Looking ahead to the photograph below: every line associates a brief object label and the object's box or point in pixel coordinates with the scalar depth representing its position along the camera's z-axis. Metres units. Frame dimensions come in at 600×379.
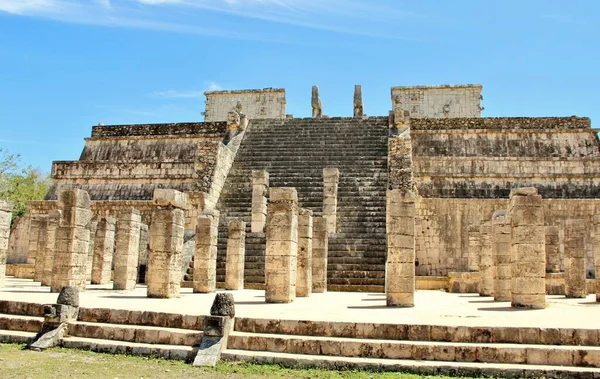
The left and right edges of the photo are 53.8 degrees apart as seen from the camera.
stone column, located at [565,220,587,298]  15.92
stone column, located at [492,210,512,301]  13.66
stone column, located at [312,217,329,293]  16.45
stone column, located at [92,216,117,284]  18.03
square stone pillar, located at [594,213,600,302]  13.95
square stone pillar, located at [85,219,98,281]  20.11
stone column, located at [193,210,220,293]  15.64
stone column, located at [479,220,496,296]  16.27
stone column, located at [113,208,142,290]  16.06
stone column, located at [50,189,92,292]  13.61
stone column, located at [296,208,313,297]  14.74
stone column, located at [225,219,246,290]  16.72
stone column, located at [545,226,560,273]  18.58
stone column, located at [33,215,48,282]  19.30
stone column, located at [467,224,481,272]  18.83
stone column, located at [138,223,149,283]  20.52
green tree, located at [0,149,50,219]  40.35
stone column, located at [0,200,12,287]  14.12
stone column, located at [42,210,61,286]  17.05
